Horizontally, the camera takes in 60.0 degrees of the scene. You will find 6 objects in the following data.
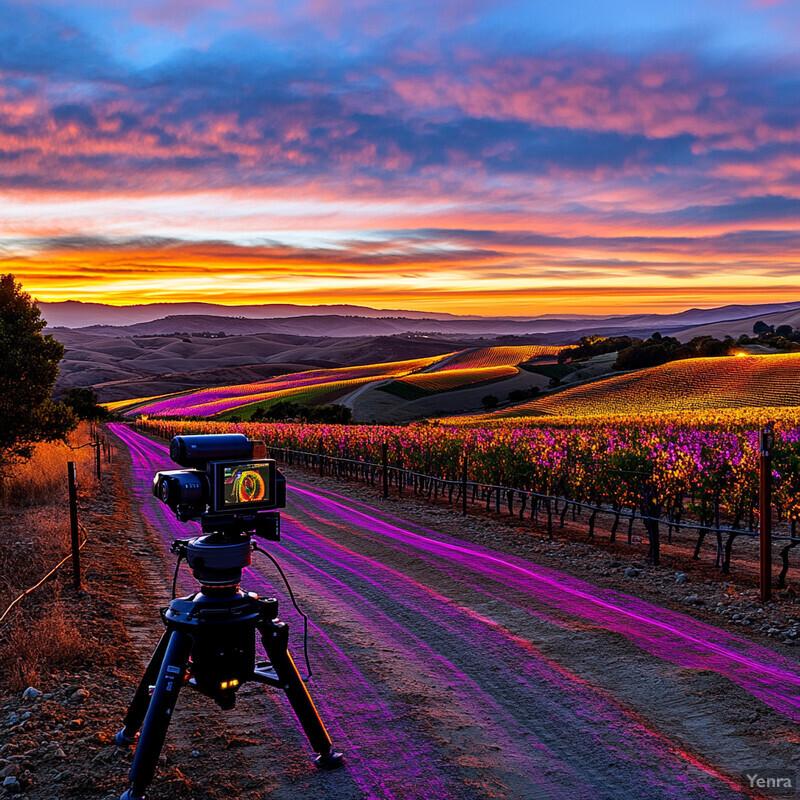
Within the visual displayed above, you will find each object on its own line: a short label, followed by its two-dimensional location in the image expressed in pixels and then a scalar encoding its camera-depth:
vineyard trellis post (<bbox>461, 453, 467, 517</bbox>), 18.08
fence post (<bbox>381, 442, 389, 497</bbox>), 21.98
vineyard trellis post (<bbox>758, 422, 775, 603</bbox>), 9.54
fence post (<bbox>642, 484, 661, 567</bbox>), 11.99
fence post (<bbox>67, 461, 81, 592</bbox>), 9.69
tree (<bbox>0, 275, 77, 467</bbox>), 19.09
